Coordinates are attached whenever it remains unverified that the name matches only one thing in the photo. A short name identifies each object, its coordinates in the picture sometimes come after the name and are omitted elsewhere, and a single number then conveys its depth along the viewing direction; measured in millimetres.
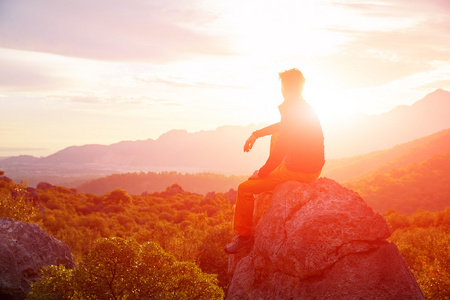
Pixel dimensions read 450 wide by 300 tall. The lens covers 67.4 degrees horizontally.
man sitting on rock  6195
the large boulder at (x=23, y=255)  8336
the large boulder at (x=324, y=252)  5137
